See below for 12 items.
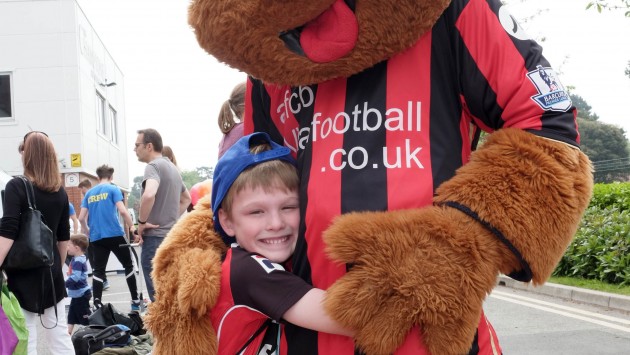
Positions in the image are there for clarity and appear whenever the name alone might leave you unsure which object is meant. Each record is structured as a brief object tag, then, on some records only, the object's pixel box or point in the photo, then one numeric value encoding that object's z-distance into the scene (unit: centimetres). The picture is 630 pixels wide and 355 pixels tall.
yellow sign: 1991
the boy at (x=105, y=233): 785
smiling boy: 152
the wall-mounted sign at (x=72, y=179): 1934
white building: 1925
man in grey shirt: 648
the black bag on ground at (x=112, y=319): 558
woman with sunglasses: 433
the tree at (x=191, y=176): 12130
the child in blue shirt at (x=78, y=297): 687
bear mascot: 126
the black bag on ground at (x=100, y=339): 522
